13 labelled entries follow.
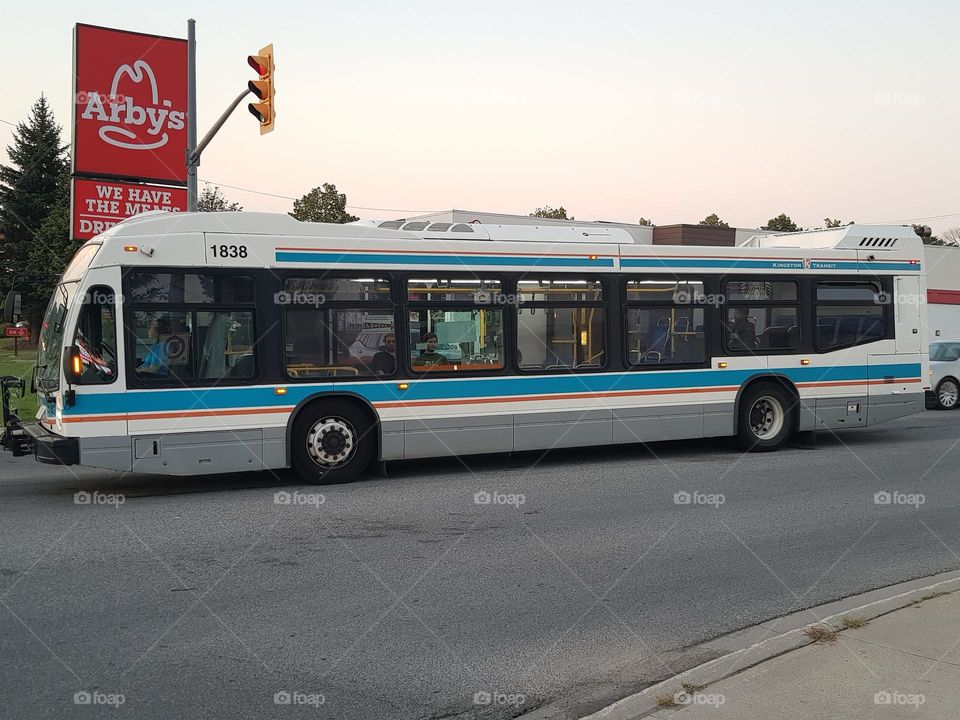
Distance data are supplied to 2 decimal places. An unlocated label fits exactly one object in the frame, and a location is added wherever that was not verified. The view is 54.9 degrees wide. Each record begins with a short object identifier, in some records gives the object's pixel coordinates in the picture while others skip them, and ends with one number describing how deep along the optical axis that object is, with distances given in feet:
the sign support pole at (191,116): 55.93
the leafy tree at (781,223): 251.19
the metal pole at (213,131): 52.11
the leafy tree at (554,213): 226.38
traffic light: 48.55
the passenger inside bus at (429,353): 37.55
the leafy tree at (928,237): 267.35
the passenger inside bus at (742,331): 44.21
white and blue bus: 33.01
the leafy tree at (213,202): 171.77
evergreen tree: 211.41
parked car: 69.56
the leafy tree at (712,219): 229.86
